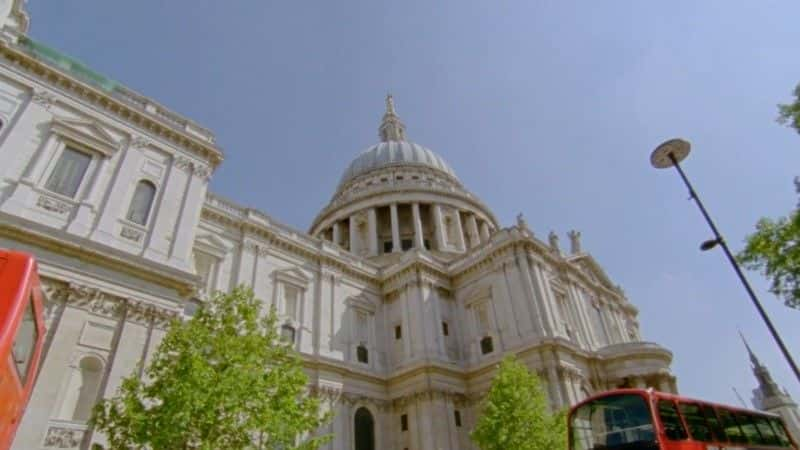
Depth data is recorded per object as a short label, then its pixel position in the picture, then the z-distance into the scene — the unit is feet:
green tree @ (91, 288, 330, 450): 35.55
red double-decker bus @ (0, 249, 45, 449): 18.84
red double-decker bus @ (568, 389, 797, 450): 31.96
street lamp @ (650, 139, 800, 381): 33.47
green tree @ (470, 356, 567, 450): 57.77
